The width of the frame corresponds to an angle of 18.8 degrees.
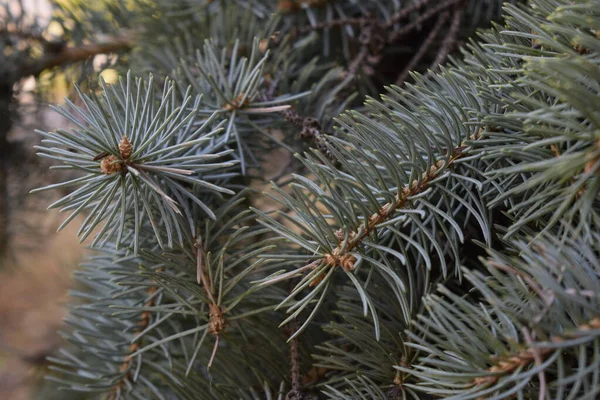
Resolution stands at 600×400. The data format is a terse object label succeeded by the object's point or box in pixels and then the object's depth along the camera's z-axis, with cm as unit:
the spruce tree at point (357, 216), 45
